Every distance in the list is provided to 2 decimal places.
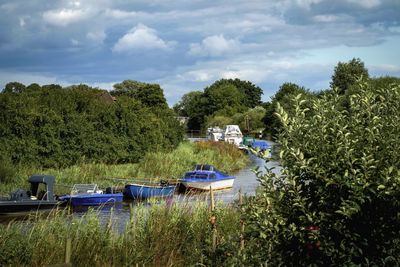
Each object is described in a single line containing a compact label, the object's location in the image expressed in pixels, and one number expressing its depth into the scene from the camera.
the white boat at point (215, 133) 84.87
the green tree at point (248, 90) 148.25
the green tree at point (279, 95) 105.86
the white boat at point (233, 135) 77.25
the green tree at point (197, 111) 134.75
